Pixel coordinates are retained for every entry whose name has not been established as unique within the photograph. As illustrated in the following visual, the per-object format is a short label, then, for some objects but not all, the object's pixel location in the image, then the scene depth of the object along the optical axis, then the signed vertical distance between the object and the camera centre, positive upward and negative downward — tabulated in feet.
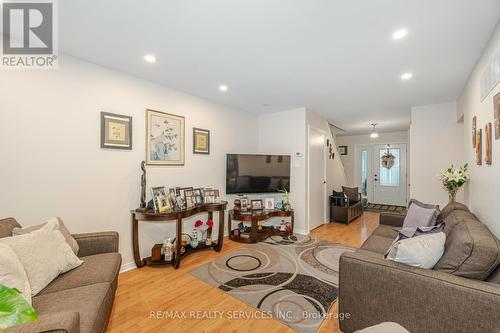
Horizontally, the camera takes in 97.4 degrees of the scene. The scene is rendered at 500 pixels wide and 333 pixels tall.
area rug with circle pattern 6.50 -4.13
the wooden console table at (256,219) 12.21 -2.87
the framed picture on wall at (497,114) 5.66 +1.41
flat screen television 12.96 -0.26
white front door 23.12 -0.94
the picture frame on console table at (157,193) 9.10 -1.04
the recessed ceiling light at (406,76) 8.95 +3.84
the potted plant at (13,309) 1.77 -1.16
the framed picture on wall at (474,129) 8.22 +1.47
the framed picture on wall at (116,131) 8.47 +1.54
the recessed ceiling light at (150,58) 7.69 +3.98
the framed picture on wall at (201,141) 11.70 +1.54
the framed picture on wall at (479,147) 7.44 +0.72
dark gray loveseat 3.26 -2.63
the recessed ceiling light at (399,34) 6.12 +3.82
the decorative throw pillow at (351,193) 18.46 -2.06
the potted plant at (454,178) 9.46 -0.45
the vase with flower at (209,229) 11.19 -3.17
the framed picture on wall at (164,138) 9.82 +1.46
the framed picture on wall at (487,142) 6.41 +0.77
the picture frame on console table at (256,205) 13.58 -2.24
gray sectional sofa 3.95 -2.43
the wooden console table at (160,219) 8.63 -2.02
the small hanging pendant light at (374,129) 19.18 +3.79
